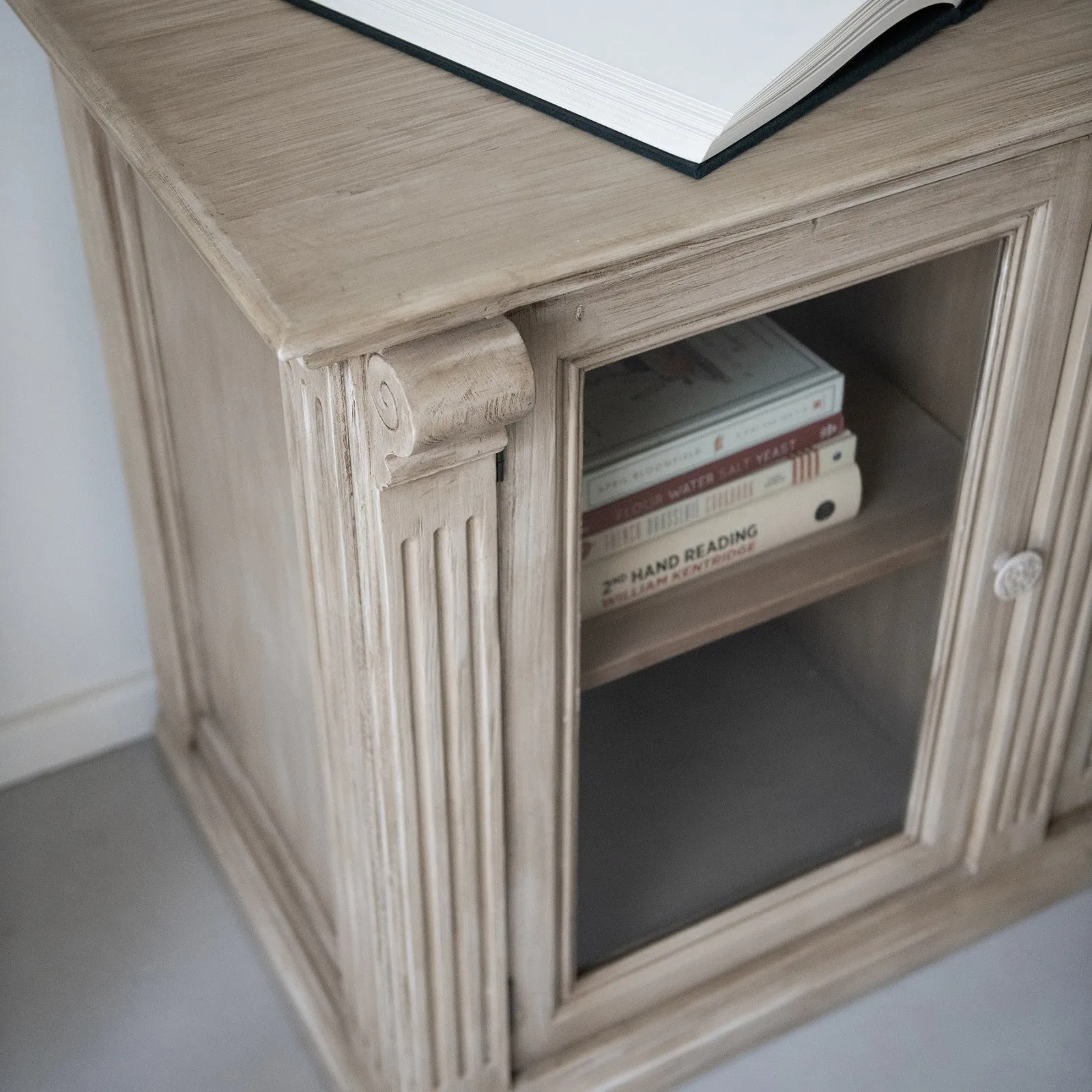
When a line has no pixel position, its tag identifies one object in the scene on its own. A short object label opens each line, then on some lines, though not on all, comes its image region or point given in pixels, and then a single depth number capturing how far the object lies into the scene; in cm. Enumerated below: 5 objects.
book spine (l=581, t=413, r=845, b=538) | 76
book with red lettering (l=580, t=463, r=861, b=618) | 78
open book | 62
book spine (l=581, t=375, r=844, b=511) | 75
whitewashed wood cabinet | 60
